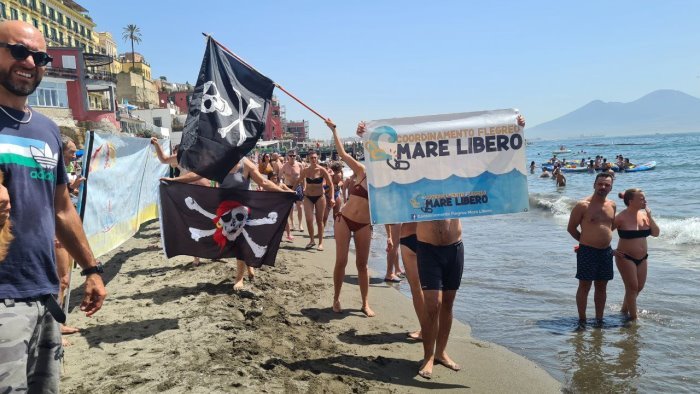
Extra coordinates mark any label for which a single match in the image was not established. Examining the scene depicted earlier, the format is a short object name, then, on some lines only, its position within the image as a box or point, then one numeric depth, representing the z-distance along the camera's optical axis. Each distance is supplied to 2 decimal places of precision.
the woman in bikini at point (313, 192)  10.04
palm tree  91.00
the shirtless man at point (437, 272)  4.23
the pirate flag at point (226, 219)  5.98
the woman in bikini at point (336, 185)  11.62
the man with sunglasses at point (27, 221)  2.04
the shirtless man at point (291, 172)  11.94
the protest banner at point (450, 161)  4.31
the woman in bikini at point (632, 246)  6.02
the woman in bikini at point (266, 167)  13.17
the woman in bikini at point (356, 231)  5.58
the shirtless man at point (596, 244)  5.75
